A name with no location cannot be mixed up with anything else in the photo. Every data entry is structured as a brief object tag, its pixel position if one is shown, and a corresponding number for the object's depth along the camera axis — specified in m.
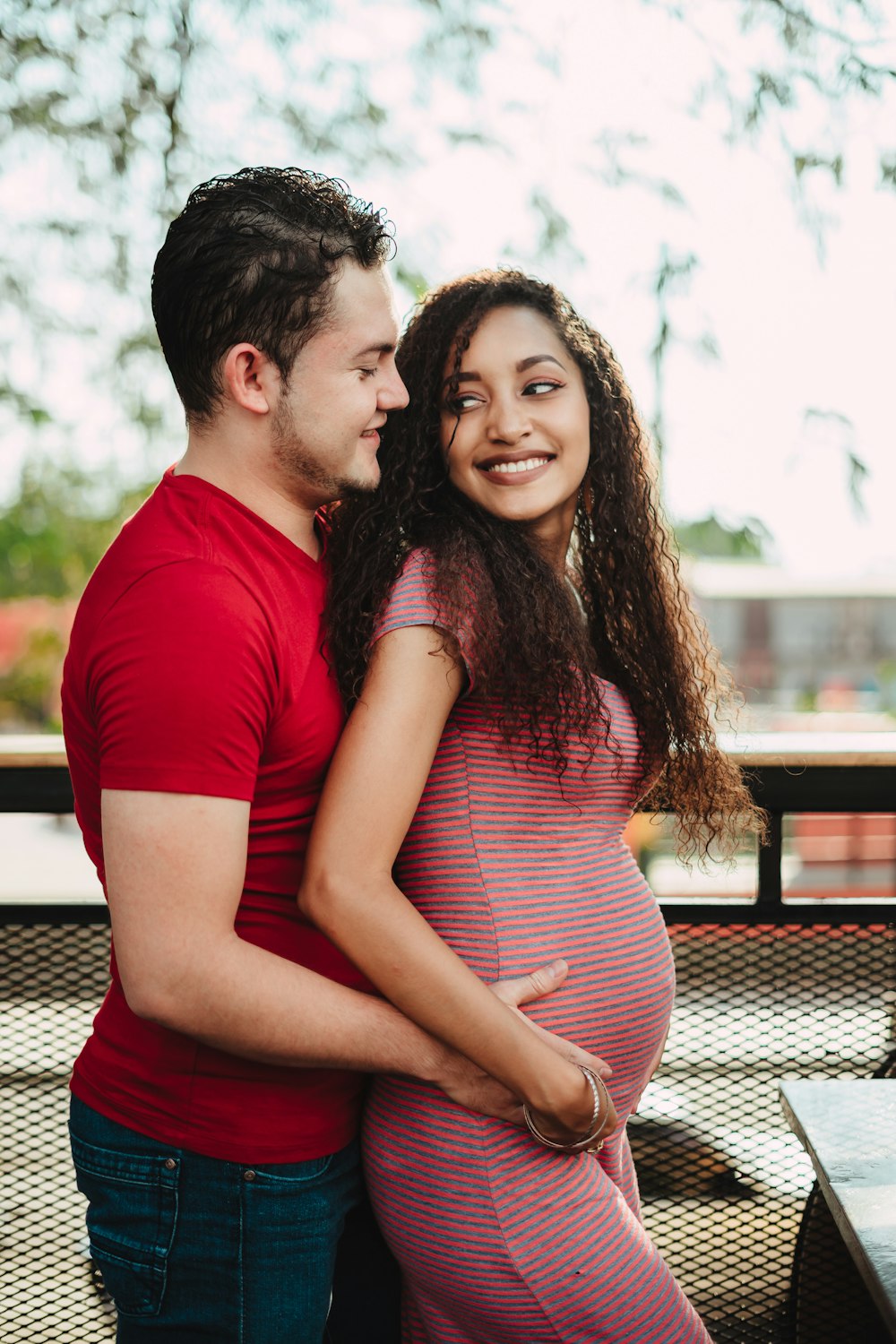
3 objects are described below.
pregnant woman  1.24
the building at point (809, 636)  21.45
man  1.12
